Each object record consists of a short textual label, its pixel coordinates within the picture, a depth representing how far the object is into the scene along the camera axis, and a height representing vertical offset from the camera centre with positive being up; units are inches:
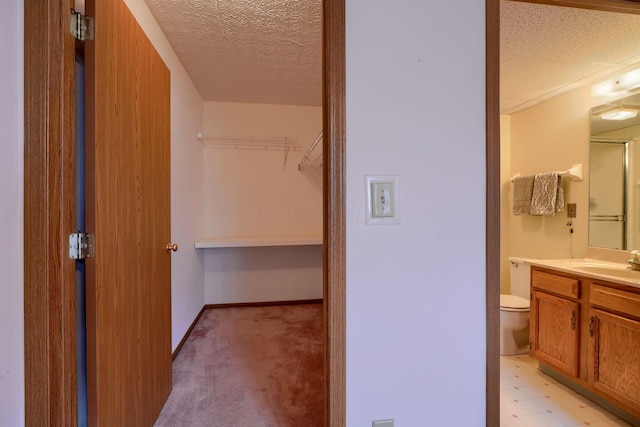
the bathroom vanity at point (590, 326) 60.7 -28.9
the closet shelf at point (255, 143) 129.9 +34.0
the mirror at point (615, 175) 78.0 +11.2
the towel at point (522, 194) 104.2 +7.2
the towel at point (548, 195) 95.0 +6.4
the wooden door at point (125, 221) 39.8 -1.5
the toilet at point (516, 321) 93.4 -37.5
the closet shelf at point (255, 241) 114.9 -12.6
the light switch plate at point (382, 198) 35.7 +1.9
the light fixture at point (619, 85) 77.2 +38.0
